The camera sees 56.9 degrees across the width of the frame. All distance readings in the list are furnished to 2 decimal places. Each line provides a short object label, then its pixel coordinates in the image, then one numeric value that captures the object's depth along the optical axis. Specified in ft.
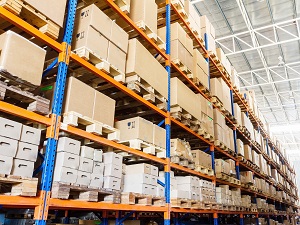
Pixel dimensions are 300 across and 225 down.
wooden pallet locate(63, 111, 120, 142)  11.32
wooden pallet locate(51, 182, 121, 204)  10.21
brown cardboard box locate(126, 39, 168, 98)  15.37
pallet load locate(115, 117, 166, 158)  15.06
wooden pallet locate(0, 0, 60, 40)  9.82
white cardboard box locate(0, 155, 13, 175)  8.70
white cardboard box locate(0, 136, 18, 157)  8.86
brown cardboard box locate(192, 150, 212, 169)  22.07
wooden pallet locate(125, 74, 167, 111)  15.24
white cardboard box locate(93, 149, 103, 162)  12.49
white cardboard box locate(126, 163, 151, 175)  15.25
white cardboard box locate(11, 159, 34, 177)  9.14
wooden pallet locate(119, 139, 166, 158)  14.88
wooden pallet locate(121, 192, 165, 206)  13.48
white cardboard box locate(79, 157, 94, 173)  11.57
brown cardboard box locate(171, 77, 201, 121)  19.43
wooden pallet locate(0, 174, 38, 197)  8.82
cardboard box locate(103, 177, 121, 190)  12.68
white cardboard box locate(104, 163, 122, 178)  12.87
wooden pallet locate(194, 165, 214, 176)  21.59
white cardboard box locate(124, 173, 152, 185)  14.84
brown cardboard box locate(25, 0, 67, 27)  10.66
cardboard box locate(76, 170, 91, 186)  11.30
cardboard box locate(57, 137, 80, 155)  11.02
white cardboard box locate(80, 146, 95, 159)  11.88
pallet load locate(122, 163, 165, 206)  14.74
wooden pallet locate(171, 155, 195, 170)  18.63
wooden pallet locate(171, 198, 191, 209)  17.50
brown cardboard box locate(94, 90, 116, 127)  12.93
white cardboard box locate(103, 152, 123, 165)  13.10
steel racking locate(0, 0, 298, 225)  9.50
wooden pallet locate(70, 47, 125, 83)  12.50
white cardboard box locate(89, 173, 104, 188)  12.02
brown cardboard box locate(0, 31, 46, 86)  9.53
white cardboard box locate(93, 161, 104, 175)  12.33
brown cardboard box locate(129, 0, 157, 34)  17.10
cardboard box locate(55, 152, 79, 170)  10.78
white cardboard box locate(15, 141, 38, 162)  9.37
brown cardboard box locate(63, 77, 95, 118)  11.66
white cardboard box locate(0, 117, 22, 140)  8.98
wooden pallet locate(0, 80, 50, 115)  9.57
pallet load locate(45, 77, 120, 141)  11.59
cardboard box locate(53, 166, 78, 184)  10.57
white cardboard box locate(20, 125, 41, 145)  9.64
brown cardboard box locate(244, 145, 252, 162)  34.50
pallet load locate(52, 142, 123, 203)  10.65
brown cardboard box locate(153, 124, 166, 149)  16.57
